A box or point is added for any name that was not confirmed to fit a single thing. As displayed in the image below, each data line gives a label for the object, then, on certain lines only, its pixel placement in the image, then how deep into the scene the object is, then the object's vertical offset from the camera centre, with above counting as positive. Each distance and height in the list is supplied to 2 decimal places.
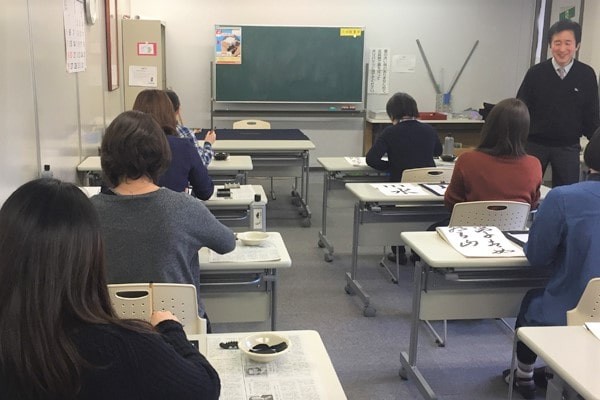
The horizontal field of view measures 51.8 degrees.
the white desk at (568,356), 1.47 -0.68
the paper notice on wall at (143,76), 6.60 +0.03
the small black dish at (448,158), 4.77 -0.55
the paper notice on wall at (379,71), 7.98 +0.16
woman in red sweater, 3.05 -0.39
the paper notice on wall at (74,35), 3.94 +0.28
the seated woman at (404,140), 4.29 -0.38
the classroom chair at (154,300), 1.79 -0.64
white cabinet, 6.54 +0.24
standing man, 4.27 -0.14
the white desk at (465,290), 2.65 -0.87
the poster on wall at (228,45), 7.56 +0.43
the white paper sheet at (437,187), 3.70 -0.62
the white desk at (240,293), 2.49 -0.86
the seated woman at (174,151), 3.12 -0.36
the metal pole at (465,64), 8.16 +0.29
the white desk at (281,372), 1.48 -0.73
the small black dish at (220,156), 4.68 -0.57
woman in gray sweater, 1.89 -0.41
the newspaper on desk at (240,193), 3.46 -0.64
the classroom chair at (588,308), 1.96 -0.69
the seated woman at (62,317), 0.98 -0.39
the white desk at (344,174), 4.55 -0.66
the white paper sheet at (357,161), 4.59 -0.58
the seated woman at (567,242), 2.17 -0.55
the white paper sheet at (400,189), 3.66 -0.62
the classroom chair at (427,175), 4.03 -0.58
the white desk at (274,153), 5.32 -0.62
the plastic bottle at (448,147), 5.32 -0.52
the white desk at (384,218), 3.76 -0.82
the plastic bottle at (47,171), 3.00 -0.47
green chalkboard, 7.64 +0.18
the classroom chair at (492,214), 3.07 -0.63
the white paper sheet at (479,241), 2.48 -0.64
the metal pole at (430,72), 8.06 +0.16
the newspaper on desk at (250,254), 2.40 -0.67
